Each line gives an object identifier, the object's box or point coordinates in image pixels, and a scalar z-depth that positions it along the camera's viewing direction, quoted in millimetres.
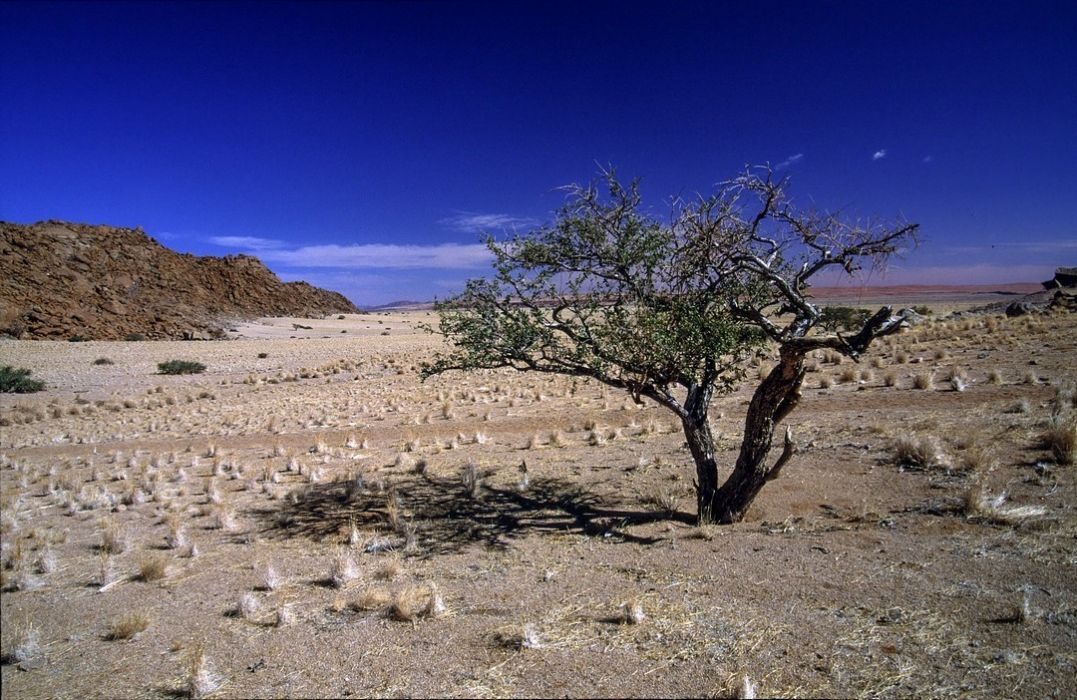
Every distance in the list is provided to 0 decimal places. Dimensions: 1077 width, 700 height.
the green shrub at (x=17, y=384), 16797
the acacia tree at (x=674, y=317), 6957
